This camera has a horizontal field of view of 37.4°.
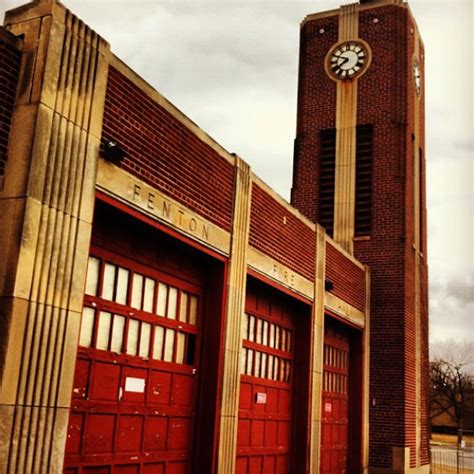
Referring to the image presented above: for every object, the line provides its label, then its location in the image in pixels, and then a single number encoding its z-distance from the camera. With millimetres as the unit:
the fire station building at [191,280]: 6941
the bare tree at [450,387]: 79369
